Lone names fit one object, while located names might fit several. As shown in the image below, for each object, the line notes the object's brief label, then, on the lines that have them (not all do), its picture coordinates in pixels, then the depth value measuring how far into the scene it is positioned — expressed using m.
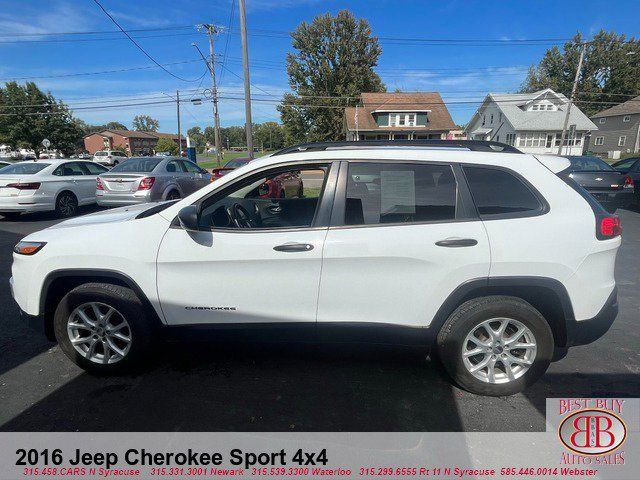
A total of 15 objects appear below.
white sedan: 9.35
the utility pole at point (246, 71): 17.27
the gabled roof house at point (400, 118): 42.59
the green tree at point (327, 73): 53.97
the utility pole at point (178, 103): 47.15
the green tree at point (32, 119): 41.94
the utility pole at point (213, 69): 30.10
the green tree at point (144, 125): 133.12
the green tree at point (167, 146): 66.76
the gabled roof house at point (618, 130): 48.78
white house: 42.03
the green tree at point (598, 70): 61.62
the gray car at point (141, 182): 9.47
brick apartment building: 88.06
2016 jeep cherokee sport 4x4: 2.60
